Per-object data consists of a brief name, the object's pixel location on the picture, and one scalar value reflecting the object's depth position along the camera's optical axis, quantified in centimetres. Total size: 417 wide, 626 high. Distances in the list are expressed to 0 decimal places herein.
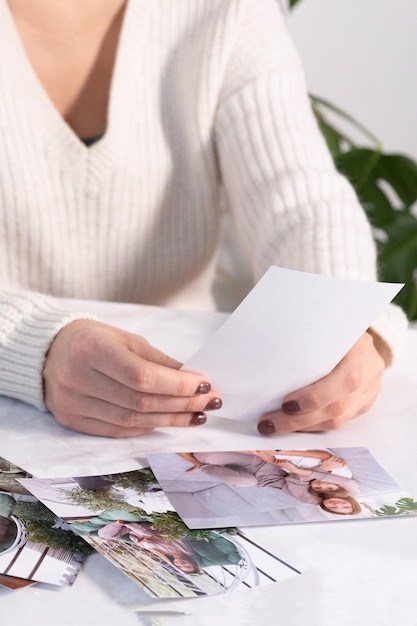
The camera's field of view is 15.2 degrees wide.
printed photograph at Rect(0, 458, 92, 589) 88
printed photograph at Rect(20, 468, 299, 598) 89
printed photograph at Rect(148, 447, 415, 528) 96
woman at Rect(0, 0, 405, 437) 136
